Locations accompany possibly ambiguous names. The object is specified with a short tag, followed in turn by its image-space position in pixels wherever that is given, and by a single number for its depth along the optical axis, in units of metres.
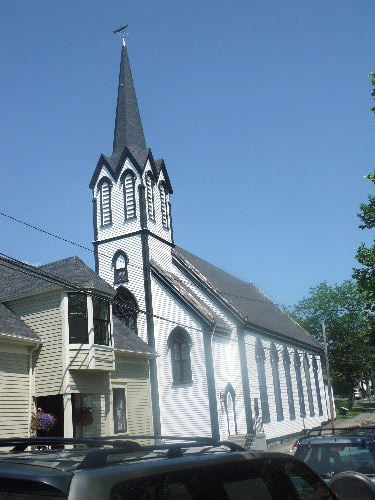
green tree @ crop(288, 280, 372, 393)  66.38
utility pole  38.06
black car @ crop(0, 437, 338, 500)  2.29
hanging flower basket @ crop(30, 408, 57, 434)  18.72
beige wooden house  18.70
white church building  27.30
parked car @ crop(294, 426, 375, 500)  7.94
